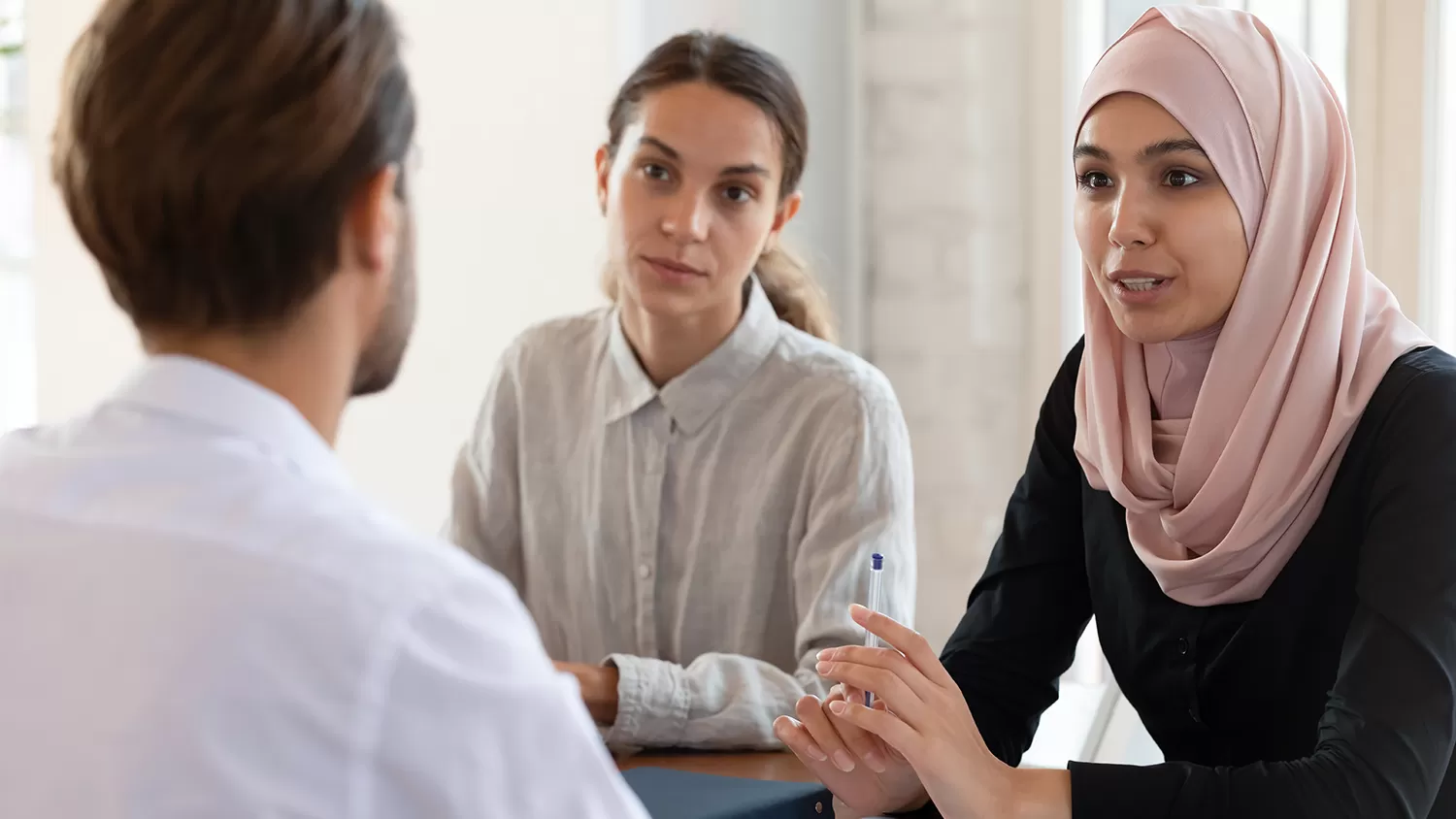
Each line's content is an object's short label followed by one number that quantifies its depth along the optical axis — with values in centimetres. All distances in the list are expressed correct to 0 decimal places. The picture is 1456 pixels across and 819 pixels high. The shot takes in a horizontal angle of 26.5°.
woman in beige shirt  243
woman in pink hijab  205
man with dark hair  139
